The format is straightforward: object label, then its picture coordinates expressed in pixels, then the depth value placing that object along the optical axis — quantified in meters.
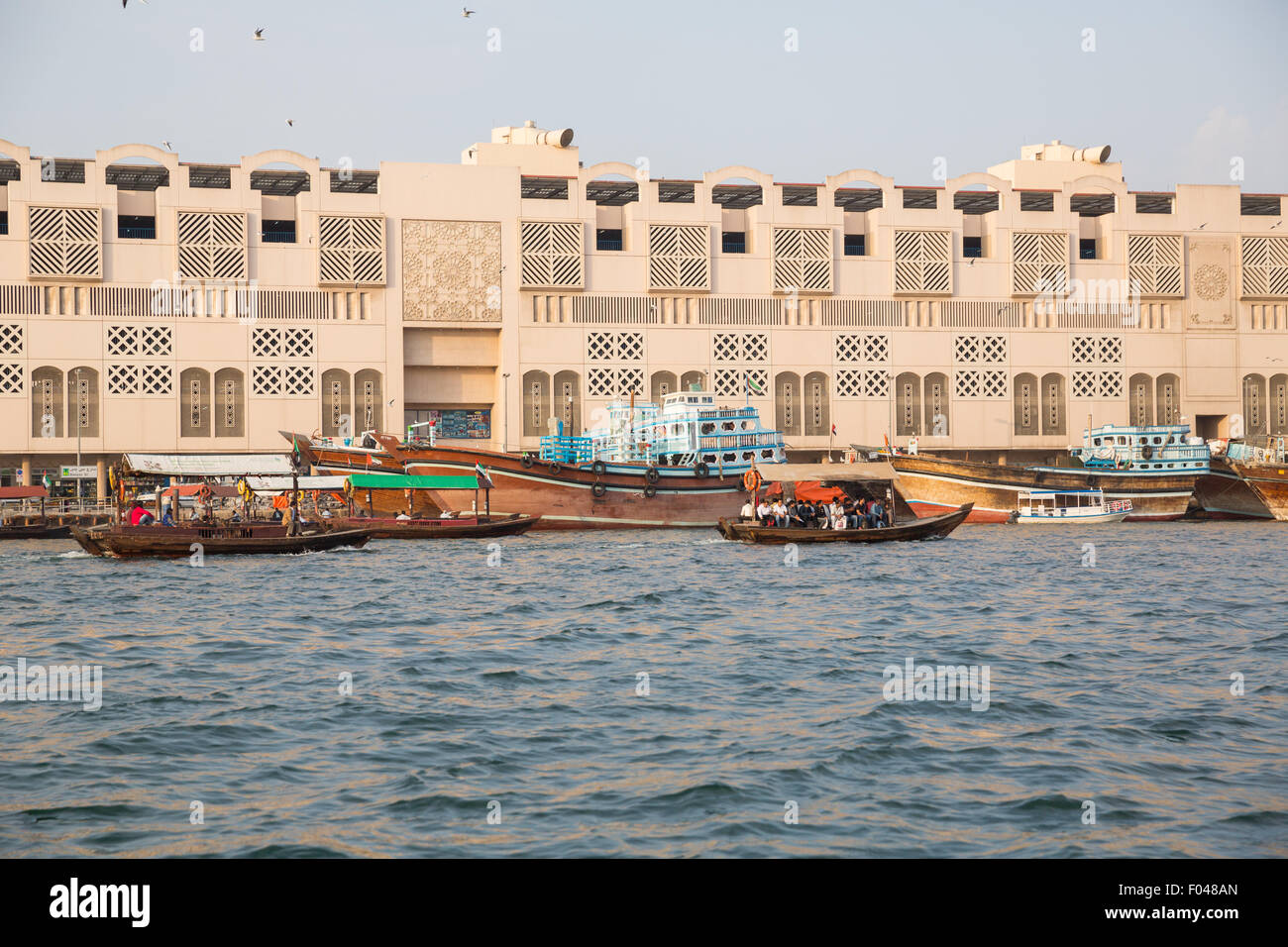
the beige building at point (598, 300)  68.00
